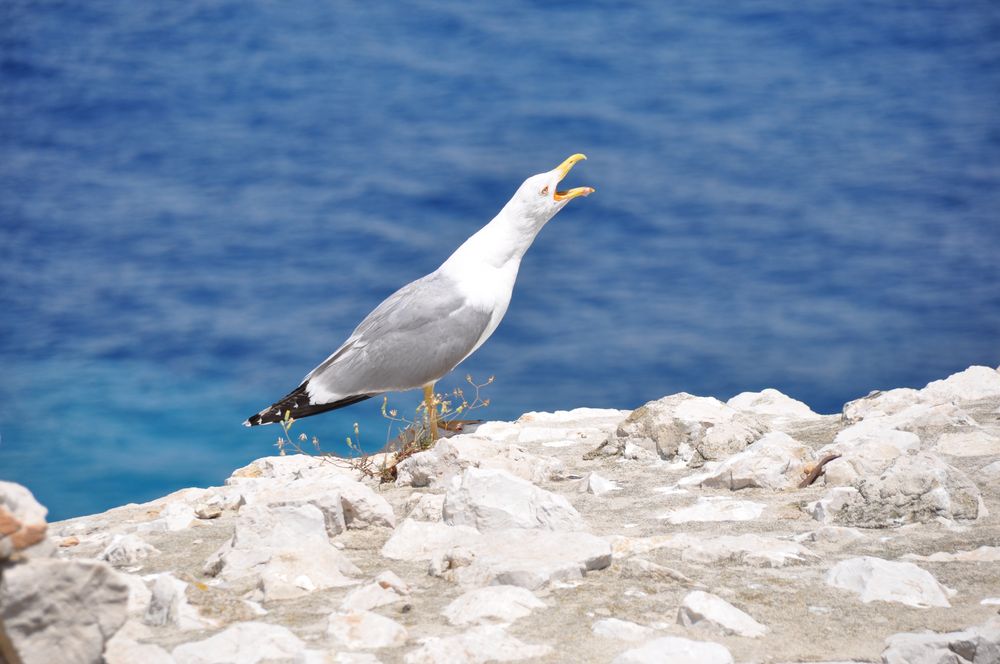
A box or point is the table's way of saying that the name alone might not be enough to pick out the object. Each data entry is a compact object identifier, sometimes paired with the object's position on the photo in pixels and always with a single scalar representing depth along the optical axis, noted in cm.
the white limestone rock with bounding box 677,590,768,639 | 704
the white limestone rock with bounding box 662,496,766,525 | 1045
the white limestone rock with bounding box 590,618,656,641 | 692
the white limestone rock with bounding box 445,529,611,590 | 780
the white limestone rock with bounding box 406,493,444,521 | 1050
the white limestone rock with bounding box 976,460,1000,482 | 1111
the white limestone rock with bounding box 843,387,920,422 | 1505
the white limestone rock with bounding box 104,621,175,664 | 618
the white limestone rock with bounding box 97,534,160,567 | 963
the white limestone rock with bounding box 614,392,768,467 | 1341
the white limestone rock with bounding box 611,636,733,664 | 633
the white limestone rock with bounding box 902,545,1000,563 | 880
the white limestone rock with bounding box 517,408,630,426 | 1825
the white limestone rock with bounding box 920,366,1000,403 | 1633
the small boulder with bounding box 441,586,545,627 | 712
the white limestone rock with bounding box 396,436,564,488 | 1221
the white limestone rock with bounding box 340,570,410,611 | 741
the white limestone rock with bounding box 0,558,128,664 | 539
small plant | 1370
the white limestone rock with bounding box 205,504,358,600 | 808
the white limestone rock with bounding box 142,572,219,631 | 727
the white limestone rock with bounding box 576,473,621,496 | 1185
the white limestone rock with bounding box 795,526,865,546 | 934
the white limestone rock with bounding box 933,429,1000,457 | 1220
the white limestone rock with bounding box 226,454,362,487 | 1381
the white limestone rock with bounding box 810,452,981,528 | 982
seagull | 1554
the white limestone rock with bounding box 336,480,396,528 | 1018
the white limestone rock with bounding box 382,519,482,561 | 912
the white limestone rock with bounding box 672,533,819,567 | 861
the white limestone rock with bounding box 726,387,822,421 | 1791
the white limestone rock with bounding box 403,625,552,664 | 644
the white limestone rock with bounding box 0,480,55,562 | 541
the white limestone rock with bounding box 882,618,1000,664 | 665
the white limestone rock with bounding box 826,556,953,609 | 784
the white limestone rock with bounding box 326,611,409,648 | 677
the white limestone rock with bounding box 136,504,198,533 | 1118
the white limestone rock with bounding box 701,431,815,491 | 1155
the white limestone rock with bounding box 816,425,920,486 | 1123
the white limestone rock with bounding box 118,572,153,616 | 768
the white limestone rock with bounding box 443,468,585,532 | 941
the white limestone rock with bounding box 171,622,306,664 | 650
